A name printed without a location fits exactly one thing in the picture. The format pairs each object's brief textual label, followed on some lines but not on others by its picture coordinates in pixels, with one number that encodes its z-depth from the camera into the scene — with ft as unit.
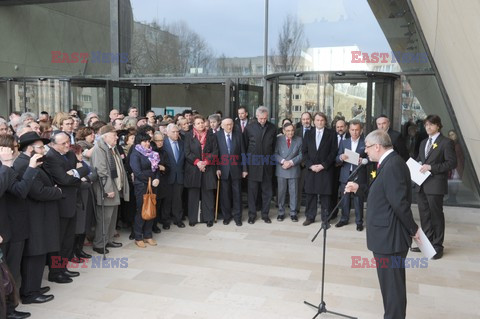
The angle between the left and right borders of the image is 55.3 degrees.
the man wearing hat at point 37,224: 14.38
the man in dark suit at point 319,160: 25.07
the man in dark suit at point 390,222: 12.03
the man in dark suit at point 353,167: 24.67
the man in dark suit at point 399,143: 25.13
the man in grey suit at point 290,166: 26.17
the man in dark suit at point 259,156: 25.96
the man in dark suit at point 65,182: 15.76
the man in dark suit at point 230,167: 25.52
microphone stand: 14.04
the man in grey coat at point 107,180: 19.31
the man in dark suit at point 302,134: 27.07
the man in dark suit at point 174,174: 24.32
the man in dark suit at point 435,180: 19.73
